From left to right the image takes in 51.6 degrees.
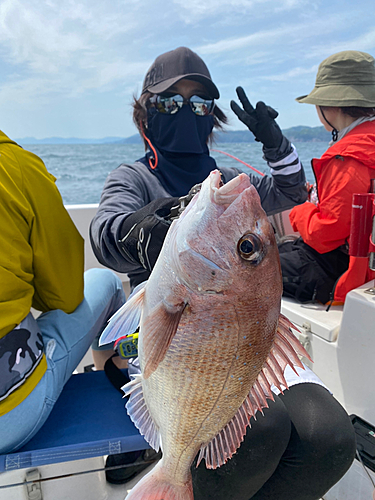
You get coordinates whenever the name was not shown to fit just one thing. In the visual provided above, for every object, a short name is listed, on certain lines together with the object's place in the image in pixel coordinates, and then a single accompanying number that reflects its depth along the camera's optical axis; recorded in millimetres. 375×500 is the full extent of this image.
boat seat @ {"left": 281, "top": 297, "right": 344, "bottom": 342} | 1872
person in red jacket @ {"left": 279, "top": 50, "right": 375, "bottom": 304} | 1964
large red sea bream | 750
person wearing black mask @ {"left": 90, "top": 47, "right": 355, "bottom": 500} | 1170
